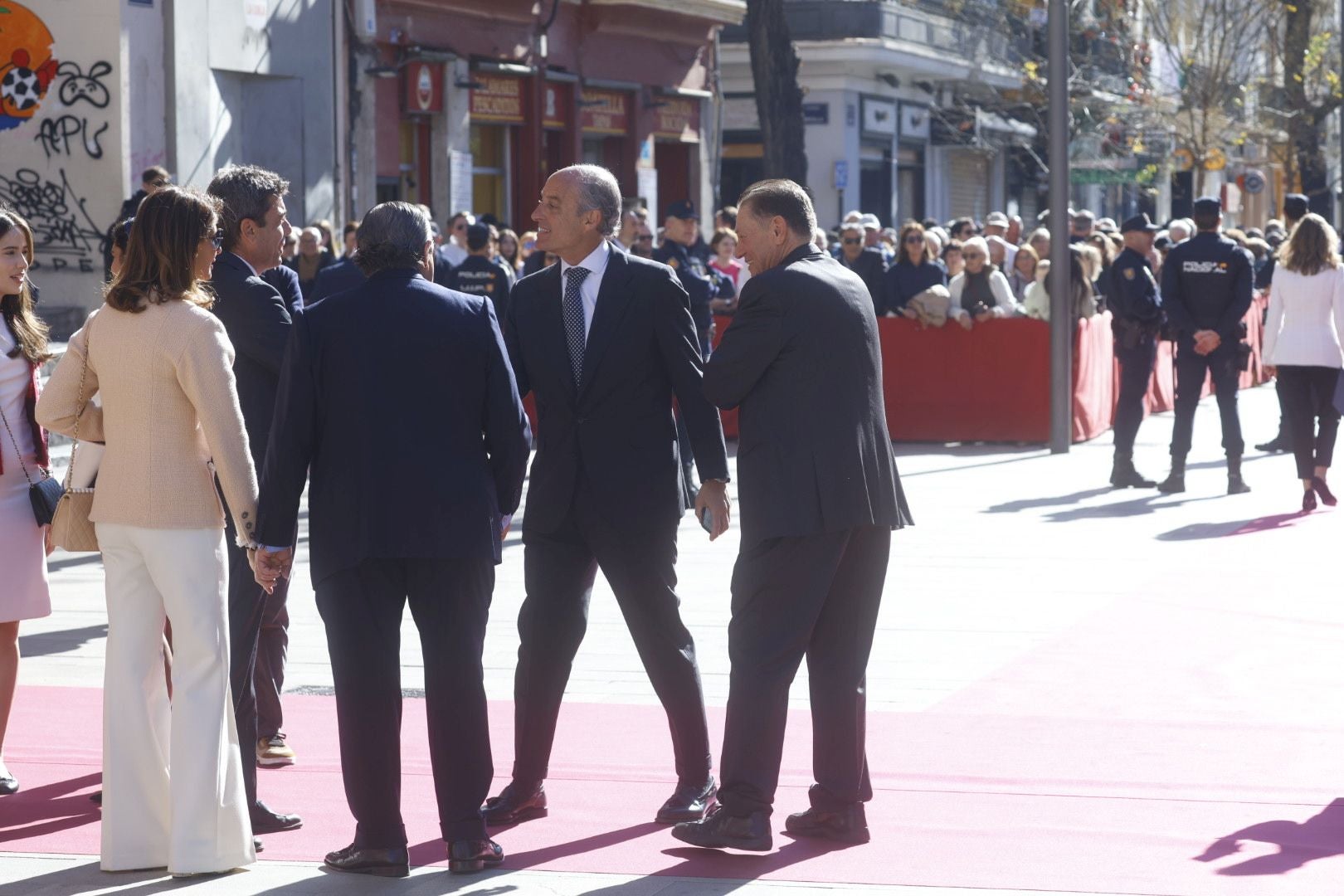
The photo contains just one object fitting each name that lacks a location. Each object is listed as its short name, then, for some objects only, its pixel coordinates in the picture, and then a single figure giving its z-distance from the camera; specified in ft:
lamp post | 57.00
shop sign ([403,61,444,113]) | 84.99
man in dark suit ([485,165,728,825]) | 20.70
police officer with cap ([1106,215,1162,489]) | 50.37
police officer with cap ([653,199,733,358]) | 51.47
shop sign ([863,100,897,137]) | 131.85
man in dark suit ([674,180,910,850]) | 19.71
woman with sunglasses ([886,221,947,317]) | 60.85
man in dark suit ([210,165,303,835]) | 20.68
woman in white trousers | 18.92
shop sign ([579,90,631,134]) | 98.58
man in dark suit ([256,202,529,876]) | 18.76
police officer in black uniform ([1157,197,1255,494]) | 48.98
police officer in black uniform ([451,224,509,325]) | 52.37
